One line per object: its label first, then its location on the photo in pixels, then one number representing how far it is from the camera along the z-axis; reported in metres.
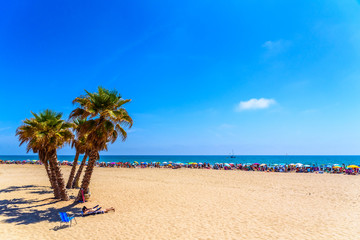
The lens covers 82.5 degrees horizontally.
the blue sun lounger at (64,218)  8.84
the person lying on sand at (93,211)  10.28
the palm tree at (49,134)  11.55
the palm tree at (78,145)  15.99
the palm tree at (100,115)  10.89
